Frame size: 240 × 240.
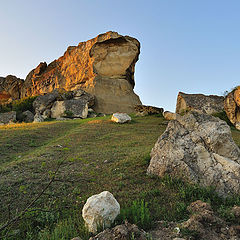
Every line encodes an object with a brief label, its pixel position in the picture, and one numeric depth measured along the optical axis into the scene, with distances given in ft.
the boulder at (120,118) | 72.02
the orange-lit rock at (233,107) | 68.13
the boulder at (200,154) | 18.37
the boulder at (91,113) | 108.30
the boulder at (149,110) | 92.73
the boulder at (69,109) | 98.56
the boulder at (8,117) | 83.82
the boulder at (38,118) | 88.53
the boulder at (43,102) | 102.89
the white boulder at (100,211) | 11.51
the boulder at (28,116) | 93.53
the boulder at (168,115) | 76.50
